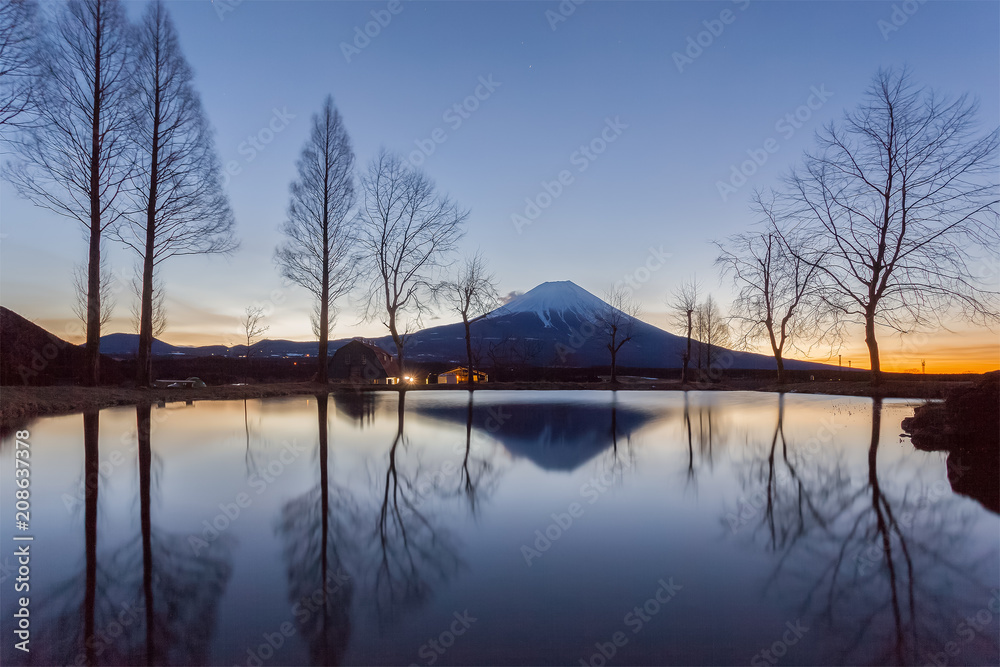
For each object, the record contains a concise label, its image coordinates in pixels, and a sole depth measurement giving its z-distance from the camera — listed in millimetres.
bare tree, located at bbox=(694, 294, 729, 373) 40684
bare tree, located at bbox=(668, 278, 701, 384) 30281
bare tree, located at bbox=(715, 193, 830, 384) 20805
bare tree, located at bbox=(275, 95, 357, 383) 19062
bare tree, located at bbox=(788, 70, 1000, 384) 12453
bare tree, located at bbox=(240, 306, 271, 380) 43500
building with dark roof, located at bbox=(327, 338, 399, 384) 39688
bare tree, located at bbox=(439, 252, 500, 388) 26438
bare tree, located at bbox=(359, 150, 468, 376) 21667
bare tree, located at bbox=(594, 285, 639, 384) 29356
